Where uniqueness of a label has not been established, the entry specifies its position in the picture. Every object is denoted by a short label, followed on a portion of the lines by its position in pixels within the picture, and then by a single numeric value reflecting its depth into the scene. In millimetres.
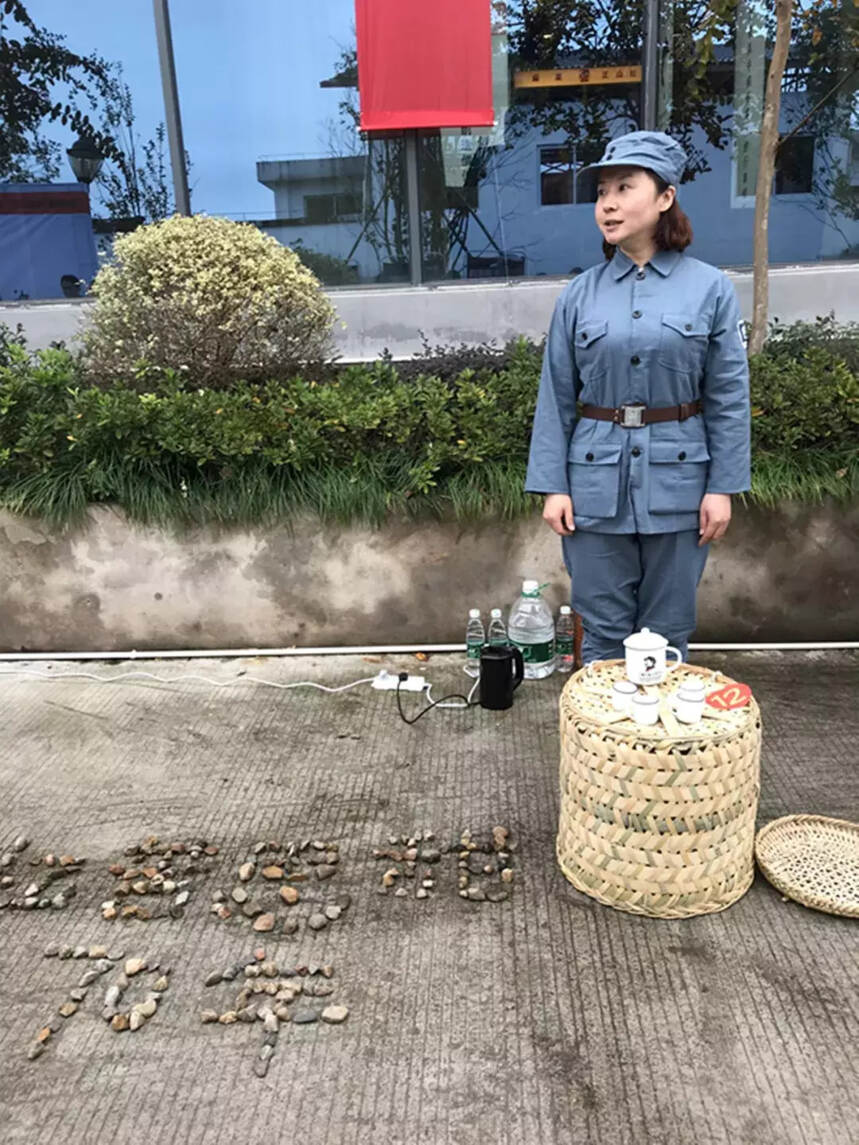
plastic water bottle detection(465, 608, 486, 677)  3797
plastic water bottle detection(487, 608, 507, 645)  3715
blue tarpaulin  6824
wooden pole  4039
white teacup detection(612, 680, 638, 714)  2264
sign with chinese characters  6484
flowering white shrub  4301
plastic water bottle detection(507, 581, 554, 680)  3729
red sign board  5949
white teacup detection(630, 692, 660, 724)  2209
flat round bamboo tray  2277
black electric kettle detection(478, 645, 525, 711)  3416
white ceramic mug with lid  2307
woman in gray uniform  2549
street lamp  6785
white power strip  3648
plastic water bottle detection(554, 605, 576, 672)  3781
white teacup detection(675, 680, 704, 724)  2203
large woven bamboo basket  2158
